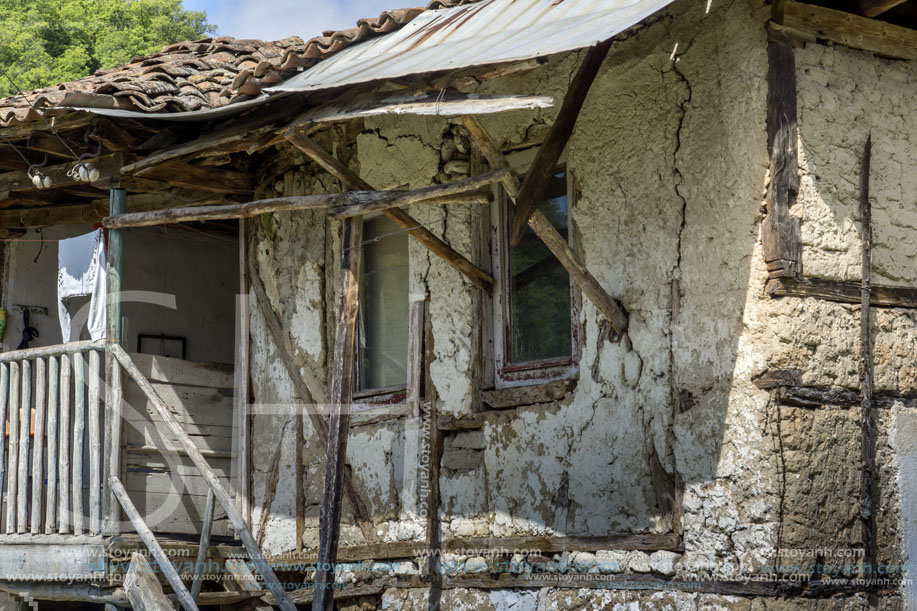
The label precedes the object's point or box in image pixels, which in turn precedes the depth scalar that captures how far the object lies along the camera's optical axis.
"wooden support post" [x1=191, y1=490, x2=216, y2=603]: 6.53
